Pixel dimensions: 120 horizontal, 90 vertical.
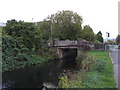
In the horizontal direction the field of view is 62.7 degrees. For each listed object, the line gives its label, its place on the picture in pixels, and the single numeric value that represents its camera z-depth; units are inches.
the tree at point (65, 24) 861.3
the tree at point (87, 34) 996.8
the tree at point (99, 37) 1497.9
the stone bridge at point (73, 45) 719.1
